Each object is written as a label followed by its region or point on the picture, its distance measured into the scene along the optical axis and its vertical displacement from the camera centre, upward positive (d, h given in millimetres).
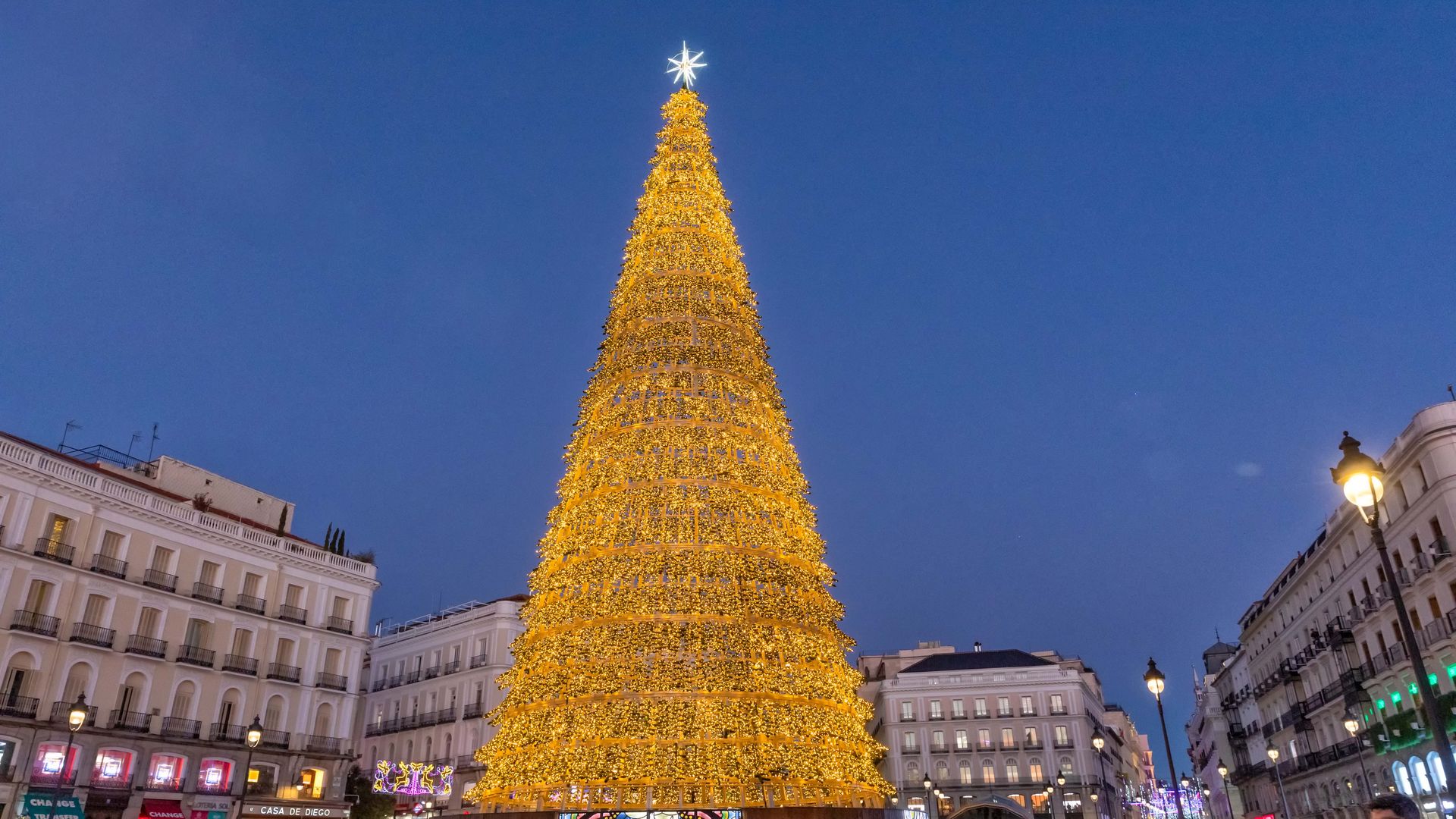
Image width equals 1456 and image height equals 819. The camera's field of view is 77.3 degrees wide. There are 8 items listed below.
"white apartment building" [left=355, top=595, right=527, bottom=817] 45000 +5735
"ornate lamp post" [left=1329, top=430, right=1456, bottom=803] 8758 +2948
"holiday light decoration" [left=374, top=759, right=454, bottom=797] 43438 +1636
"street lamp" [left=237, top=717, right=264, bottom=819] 18844 +1614
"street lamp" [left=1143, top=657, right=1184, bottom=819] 18219 +2243
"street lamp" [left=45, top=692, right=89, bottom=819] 19188 +2071
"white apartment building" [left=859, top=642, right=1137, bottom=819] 63438 +4673
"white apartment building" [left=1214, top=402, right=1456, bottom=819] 28672 +5867
